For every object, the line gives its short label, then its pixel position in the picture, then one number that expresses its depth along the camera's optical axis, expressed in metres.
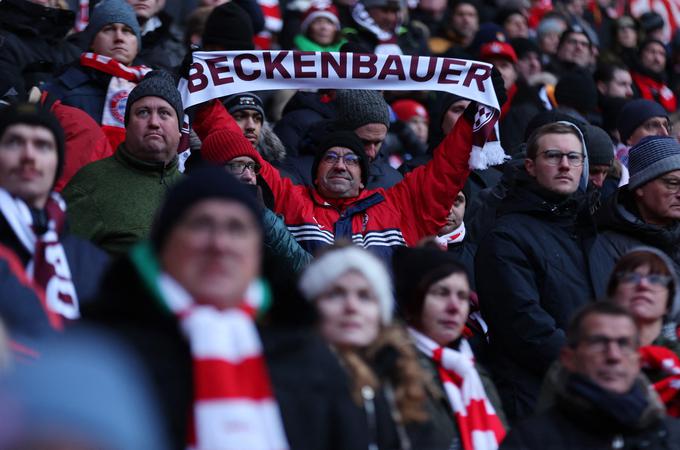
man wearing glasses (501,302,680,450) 10.43
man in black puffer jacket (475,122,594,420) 13.27
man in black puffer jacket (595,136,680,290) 15.03
